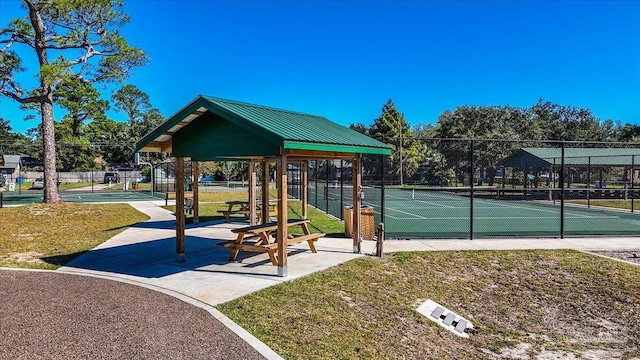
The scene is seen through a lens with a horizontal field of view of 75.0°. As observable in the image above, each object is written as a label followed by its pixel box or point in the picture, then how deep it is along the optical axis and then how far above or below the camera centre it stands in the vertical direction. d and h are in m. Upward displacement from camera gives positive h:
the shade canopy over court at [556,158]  27.03 +1.09
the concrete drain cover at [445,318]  5.92 -2.15
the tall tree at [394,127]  51.31 +6.13
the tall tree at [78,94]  18.16 +4.04
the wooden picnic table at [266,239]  7.40 -1.30
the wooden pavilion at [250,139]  6.86 +0.63
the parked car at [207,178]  56.14 -0.68
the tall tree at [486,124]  46.41 +5.98
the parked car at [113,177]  53.81 -0.55
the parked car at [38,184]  39.06 -1.12
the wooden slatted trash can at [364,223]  11.09 -1.32
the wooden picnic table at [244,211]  14.60 -1.35
